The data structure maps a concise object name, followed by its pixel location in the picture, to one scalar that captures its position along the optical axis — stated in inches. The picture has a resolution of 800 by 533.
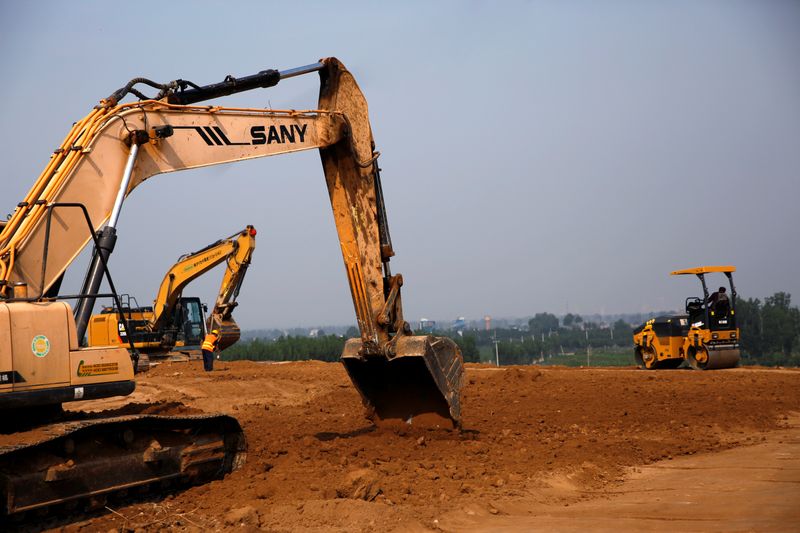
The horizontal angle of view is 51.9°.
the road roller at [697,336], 815.1
